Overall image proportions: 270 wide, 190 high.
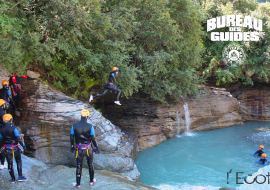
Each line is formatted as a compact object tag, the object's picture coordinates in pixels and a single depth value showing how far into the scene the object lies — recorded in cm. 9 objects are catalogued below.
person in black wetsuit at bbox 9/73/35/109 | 951
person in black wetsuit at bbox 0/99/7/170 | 743
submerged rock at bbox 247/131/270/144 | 1521
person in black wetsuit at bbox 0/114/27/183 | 580
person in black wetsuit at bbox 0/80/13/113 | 897
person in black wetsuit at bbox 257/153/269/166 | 1109
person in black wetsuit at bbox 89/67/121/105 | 931
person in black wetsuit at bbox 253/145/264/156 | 1178
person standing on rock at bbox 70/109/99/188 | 586
